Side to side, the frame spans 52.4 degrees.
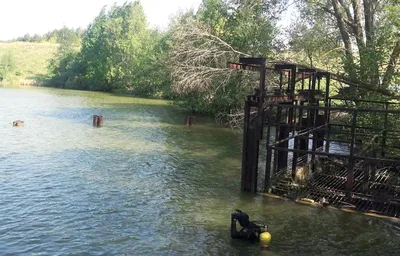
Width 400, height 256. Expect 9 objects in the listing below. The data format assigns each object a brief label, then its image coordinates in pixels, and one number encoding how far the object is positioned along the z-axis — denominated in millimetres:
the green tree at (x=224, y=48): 23844
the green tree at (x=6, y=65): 79875
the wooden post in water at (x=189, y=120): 32316
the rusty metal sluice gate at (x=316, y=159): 12109
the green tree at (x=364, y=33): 17812
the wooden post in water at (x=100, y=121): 28656
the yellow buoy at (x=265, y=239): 9367
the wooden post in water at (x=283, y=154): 14481
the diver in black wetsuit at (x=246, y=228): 9594
